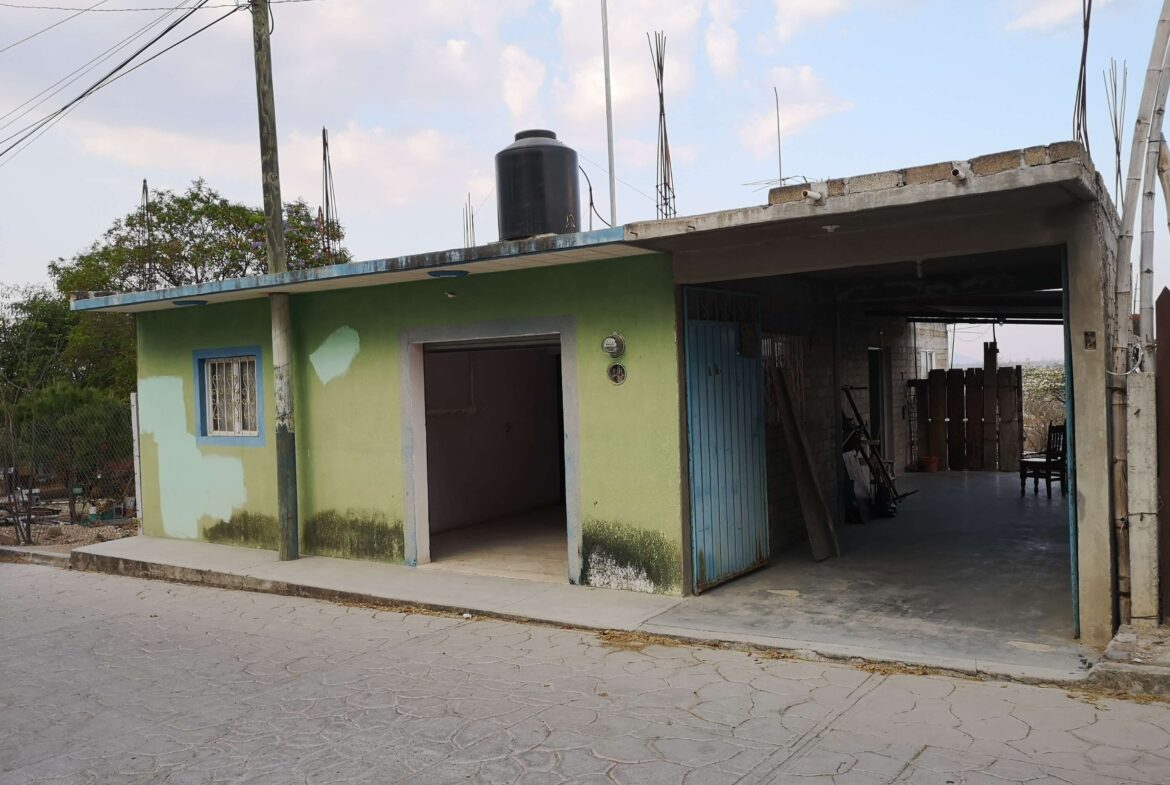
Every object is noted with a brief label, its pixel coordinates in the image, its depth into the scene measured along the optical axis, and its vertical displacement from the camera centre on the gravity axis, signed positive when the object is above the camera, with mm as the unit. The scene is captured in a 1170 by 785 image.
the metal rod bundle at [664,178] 10688 +2324
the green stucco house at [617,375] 5484 +11
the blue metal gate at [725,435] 7258 -568
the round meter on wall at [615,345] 7312 +230
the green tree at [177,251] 21672 +3385
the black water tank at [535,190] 8414 +1768
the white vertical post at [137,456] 11125 -813
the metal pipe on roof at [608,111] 9523 +2818
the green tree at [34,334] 23969 +1706
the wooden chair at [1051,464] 11648 -1396
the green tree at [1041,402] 18672 -1117
